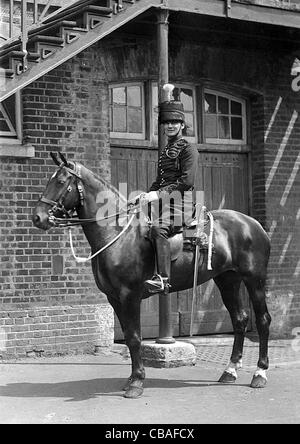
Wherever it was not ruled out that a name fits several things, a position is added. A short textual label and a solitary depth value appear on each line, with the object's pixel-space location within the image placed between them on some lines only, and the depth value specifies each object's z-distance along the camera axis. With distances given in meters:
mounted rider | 7.05
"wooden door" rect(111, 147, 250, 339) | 10.31
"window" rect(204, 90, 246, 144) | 11.09
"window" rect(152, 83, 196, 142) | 10.77
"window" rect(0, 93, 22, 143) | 9.35
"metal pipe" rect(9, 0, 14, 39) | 8.51
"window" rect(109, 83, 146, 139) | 10.24
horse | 6.96
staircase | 7.65
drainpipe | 8.81
